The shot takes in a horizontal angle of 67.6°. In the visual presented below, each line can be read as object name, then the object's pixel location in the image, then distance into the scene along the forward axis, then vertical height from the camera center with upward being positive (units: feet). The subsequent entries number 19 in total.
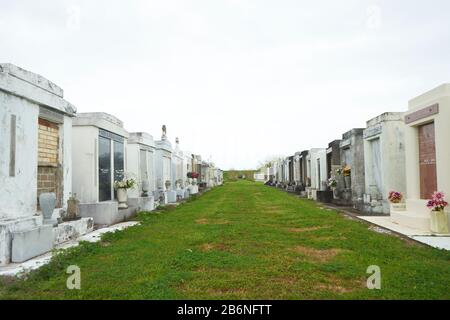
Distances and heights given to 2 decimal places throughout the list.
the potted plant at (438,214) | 22.99 -2.96
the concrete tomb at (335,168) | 50.93 +0.79
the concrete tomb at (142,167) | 41.93 +1.25
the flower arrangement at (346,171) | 45.06 +0.28
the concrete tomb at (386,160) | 34.94 +1.33
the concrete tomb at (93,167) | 30.32 +0.92
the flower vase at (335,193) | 52.37 -3.10
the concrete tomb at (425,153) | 24.26 +1.51
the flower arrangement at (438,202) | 23.25 -2.11
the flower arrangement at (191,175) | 82.33 +0.11
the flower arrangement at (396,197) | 30.68 -2.26
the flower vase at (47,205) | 20.90 -1.70
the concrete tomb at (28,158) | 17.99 +1.27
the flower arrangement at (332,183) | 50.84 -1.48
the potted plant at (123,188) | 35.37 -1.23
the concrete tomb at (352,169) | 41.45 +0.48
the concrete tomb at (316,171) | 59.93 +0.56
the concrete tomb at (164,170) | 53.93 +1.06
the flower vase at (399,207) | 30.27 -3.13
